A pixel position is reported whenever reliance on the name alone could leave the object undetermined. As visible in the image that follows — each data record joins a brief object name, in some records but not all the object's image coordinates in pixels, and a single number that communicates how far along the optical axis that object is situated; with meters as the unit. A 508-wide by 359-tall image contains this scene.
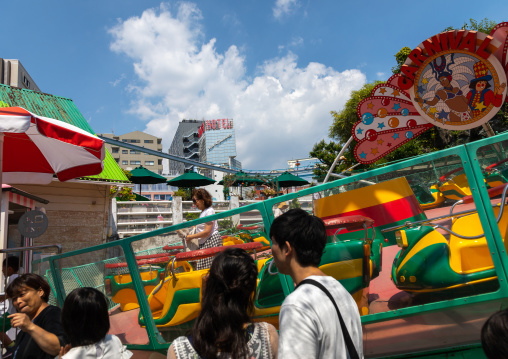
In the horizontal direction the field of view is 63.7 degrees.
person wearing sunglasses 3.03
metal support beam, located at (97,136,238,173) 22.73
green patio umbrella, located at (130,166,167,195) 19.12
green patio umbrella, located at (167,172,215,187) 18.72
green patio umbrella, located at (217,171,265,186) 25.00
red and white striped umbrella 3.57
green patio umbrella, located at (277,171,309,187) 21.44
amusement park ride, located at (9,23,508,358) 2.29
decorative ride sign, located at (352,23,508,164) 7.12
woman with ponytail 1.56
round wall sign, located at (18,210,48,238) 4.43
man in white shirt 1.41
